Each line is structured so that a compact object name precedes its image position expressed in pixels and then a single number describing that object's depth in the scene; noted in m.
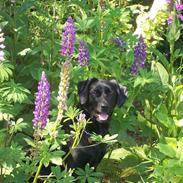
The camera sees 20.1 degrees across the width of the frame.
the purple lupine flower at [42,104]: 3.04
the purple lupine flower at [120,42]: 5.28
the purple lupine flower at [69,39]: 3.56
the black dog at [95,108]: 4.65
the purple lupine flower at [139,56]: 5.04
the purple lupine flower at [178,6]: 5.55
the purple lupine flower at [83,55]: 4.62
